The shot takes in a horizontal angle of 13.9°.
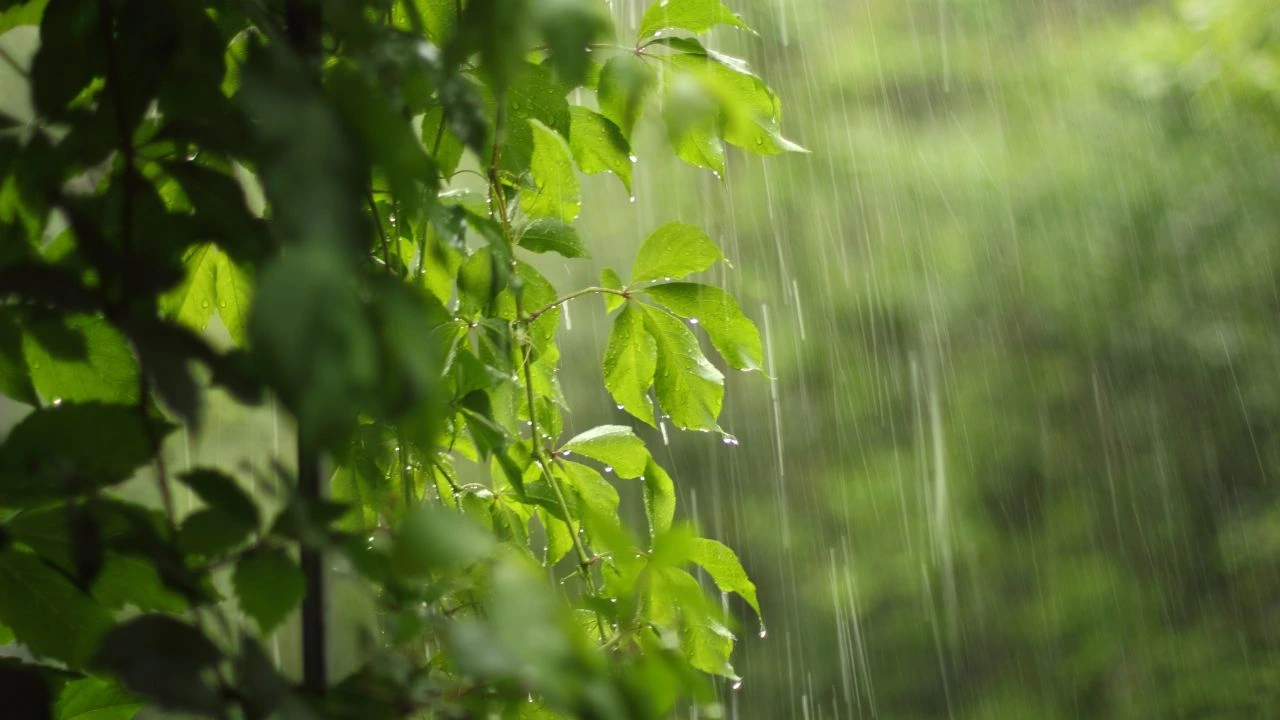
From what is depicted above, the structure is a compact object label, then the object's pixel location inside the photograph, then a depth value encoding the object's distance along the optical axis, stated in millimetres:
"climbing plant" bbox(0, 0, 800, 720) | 1719
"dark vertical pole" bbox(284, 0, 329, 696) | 2551
